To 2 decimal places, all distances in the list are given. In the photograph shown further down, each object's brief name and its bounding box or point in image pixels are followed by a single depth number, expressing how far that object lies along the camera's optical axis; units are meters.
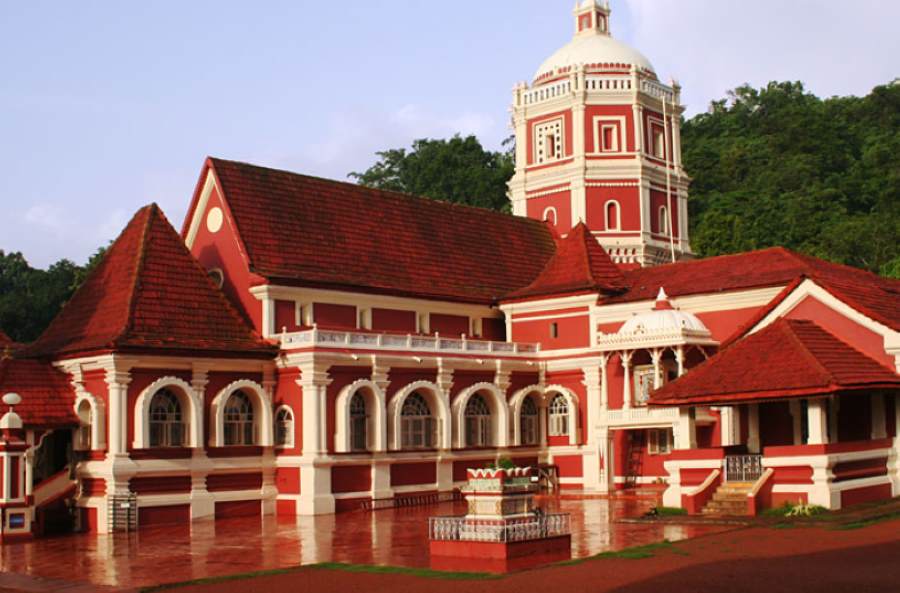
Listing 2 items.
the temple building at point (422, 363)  26.58
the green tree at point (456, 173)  69.75
